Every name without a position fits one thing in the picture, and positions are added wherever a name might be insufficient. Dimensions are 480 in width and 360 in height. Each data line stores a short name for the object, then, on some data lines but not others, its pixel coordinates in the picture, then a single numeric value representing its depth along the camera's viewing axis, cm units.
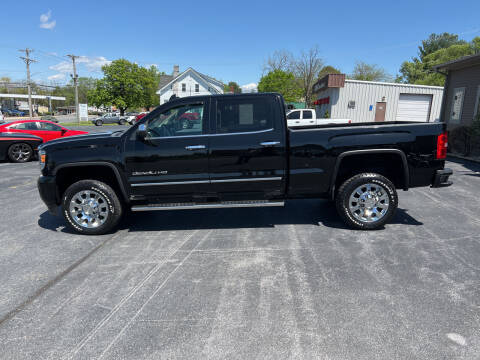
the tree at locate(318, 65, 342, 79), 6411
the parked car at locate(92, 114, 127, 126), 4242
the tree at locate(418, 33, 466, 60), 6412
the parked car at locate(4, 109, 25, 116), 6125
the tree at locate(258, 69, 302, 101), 4197
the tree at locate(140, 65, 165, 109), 5634
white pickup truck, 1605
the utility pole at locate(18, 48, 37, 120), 4531
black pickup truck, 455
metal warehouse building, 2417
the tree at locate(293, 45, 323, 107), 4353
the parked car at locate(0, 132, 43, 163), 1144
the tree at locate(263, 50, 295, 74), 4532
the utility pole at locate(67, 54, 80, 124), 4563
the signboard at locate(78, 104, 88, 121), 4631
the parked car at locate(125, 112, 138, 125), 4200
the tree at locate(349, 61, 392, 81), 5500
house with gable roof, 5688
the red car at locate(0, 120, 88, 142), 1192
